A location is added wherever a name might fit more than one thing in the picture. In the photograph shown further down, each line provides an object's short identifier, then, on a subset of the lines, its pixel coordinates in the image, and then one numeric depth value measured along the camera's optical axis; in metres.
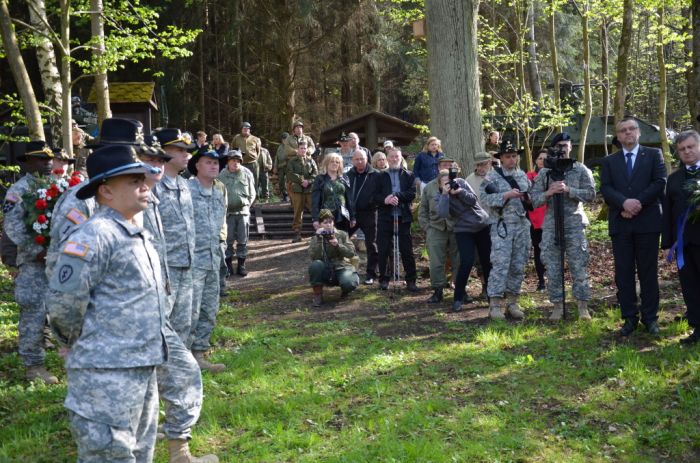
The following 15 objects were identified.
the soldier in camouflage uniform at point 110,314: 3.49
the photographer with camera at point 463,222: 9.22
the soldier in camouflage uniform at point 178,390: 4.63
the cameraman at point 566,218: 8.38
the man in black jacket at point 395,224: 10.68
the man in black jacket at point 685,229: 7.20
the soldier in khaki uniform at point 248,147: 18.44
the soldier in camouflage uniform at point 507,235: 8.73
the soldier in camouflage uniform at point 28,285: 7.19
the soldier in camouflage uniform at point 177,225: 5.85
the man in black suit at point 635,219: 7.67
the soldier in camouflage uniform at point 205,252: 6.70
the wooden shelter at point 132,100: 17.23
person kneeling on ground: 10.02
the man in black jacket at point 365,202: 10.98
